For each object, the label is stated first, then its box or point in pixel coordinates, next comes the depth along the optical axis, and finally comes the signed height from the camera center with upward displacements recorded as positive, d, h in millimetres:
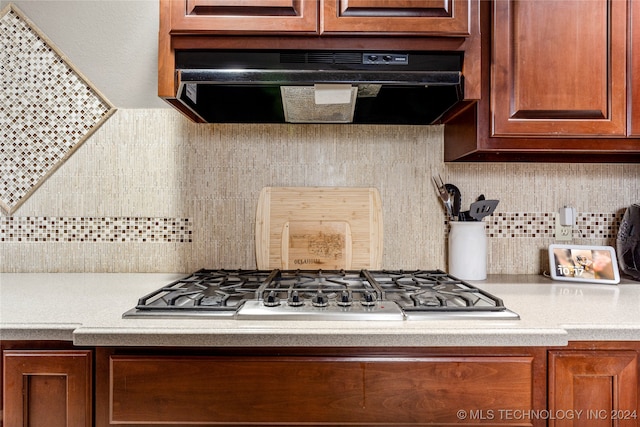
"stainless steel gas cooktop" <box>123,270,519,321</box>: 979 -227
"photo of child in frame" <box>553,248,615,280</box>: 1436 -173
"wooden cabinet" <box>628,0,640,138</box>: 1258 +465
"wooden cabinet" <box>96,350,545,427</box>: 924 -398
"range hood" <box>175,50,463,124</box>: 1202 +417
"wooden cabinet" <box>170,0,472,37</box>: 1188 +573
